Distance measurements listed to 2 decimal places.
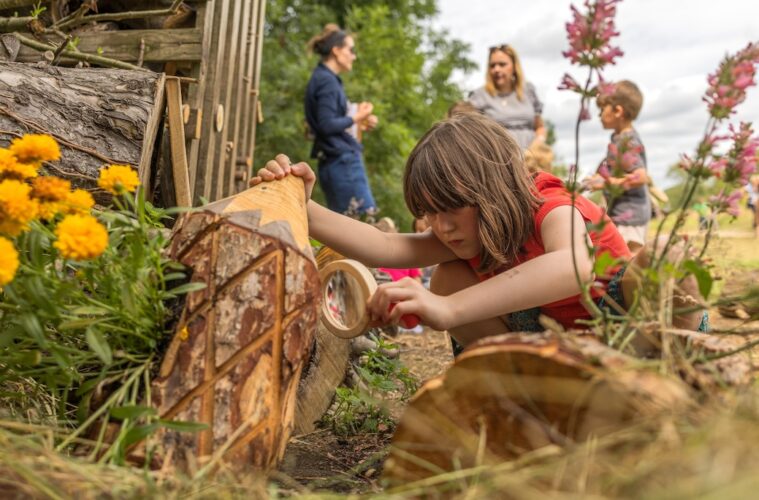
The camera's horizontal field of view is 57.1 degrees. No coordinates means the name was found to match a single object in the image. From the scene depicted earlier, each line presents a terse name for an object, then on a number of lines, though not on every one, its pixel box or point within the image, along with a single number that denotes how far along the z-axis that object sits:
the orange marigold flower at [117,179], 1.42
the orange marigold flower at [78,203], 1.39
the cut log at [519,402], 1.08
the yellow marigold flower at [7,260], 1.15
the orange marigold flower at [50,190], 1.34
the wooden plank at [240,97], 5.03
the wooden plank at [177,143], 2.94
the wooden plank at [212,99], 4.28
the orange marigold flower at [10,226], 1.27
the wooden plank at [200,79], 3.94
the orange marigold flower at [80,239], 1.18
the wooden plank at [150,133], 2.39
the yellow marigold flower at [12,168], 1.39
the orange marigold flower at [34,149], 1.40
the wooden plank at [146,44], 3.81
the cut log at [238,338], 1.39
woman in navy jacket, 5.54
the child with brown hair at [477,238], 1.74
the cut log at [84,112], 2.16
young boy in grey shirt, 4.74
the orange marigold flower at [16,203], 1.24
